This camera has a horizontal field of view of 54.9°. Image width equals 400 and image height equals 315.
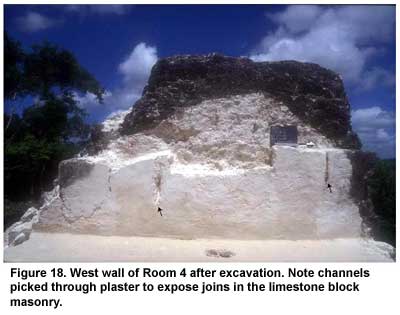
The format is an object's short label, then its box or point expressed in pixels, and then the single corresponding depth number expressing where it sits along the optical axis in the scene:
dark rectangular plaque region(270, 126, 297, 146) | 6.81
